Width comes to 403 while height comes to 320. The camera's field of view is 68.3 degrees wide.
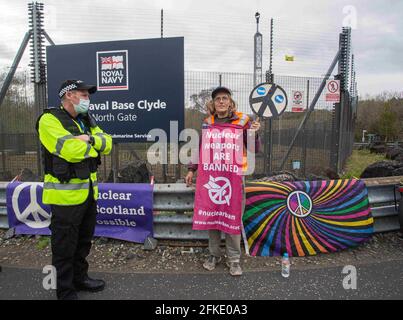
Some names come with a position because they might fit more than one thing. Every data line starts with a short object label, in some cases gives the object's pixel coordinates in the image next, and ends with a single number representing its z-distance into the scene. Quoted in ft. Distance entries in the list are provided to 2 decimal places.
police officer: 8.98
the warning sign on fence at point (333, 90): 23.73
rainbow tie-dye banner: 12.64
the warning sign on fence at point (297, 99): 26.00
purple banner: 13.48
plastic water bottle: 11.05
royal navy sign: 17.15
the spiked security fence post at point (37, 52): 18.71
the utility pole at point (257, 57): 23.89
